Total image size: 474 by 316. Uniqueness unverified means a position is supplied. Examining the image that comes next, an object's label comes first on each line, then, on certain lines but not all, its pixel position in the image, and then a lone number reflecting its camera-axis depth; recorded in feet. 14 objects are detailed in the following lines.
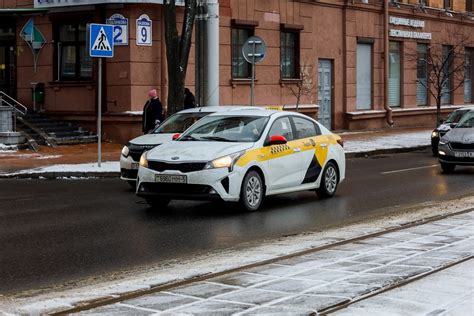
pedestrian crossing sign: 62.31
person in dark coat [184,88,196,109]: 73.67
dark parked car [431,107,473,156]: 74.11
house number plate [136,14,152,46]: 81.61
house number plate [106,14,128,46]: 77.25
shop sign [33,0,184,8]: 80.84
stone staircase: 81.00
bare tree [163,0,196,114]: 68.08
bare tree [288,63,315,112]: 100.25
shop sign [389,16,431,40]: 120.57
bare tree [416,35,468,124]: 124.42
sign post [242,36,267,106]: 68.84
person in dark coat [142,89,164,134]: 63.31
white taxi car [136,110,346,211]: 39.96
